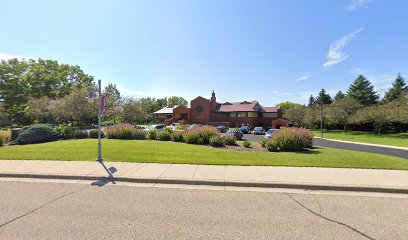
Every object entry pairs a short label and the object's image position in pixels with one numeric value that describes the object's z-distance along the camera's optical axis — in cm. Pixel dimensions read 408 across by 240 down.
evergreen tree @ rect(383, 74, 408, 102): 4938
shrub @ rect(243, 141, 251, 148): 1324
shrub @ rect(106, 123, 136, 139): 1648
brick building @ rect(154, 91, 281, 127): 5453
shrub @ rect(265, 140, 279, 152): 1223
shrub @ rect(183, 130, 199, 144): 1426
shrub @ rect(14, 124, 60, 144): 1461
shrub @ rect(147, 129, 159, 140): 1627
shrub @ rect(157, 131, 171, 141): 1583
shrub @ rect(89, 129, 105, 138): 1744
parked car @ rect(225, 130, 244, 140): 2423
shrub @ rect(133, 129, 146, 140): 1648
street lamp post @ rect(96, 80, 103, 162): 901
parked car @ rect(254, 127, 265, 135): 3722
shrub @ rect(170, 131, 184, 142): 1525
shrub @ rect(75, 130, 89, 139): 1722
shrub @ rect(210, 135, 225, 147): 1320
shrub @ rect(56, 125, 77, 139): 1677
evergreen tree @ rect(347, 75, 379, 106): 5366
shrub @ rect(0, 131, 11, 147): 1398
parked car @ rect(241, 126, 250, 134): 4006
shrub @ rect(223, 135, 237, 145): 1388
